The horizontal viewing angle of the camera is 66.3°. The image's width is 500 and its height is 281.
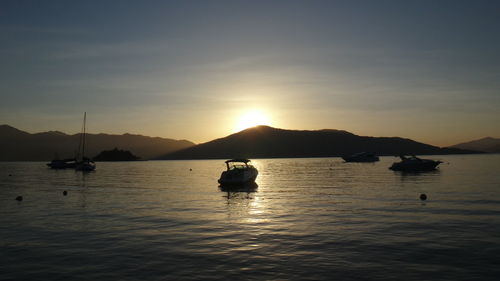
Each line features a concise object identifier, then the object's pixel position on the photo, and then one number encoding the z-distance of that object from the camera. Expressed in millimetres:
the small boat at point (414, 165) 87125
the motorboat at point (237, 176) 54191
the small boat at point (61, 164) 157250
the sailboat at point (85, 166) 120938
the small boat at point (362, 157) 173250
